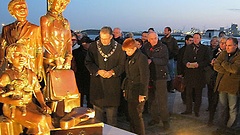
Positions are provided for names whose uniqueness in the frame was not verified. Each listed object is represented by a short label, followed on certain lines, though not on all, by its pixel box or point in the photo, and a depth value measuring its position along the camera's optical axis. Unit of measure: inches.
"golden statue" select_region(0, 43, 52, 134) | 99.3
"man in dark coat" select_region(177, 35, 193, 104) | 255.0
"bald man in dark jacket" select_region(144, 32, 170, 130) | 206.8
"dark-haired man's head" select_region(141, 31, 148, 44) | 263.0
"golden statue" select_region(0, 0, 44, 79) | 116.3
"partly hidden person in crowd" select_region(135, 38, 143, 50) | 224.9
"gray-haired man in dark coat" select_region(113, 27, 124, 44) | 246.3
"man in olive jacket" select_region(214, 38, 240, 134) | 193.5
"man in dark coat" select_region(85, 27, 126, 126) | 175.3
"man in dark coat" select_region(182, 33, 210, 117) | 231.3
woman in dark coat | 167.9
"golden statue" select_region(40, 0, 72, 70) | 123.5
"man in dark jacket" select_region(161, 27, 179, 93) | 270.5
